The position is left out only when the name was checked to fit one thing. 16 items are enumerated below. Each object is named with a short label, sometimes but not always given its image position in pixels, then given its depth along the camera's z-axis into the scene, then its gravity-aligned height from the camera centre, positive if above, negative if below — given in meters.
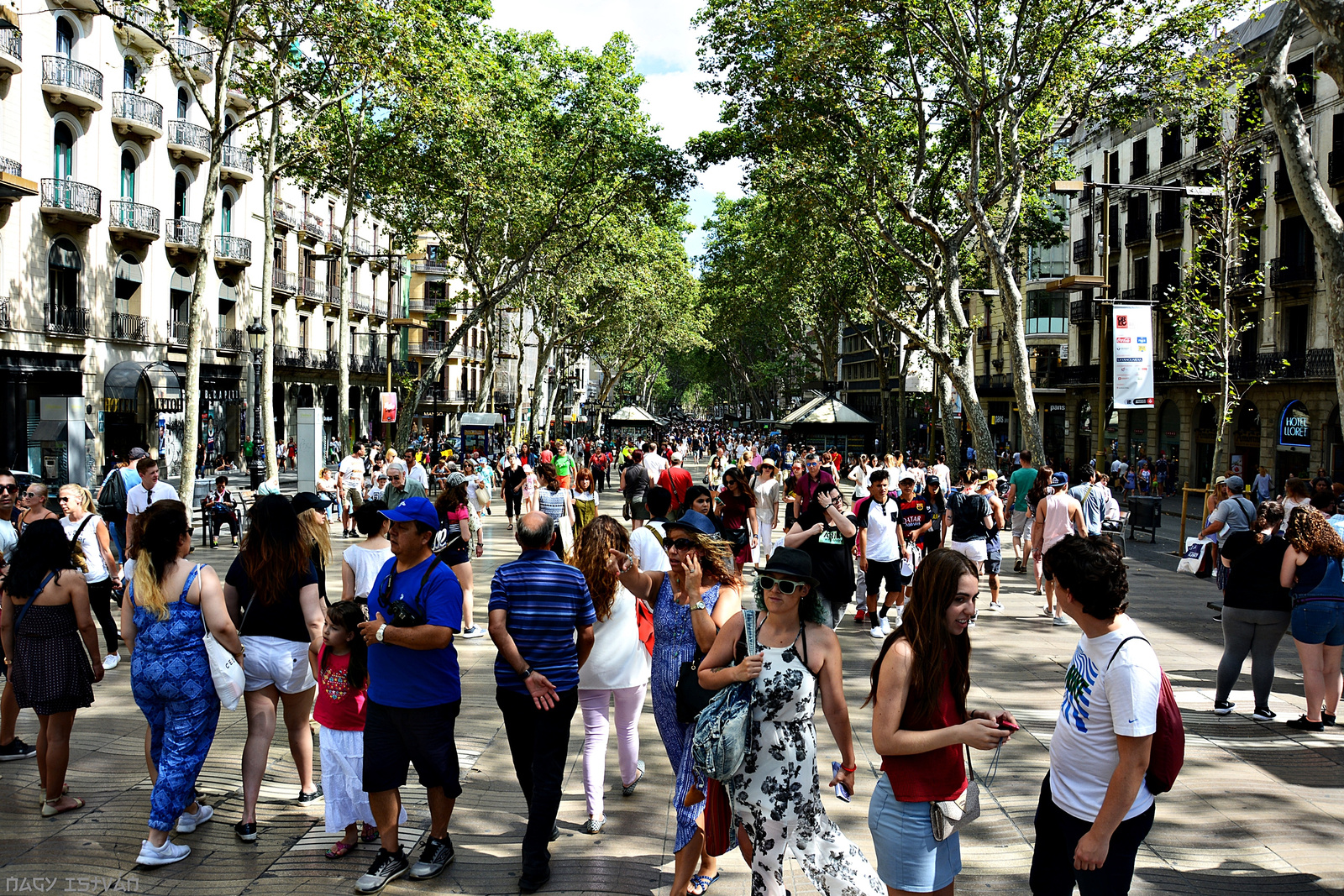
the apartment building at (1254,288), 26.98 +5.01
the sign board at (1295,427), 27.66 +0.54
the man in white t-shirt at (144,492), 9.60 -0.50
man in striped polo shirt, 4.35 -0.99
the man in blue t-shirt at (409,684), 4.24 -1.06
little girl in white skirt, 4.61 -1.32
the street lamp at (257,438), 20.45 +0.11
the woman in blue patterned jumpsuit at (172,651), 4.46 -0.97
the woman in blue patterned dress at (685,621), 4.05 -0.83
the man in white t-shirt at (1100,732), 2.91 -0.89
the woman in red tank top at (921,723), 3.12 -0.90
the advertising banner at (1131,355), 15.92 +1.48
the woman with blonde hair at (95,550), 7.59 -0.86
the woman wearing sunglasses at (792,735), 3.40 -1.03
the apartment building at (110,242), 24.11 +5.72
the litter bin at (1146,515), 20.06 -1.43
